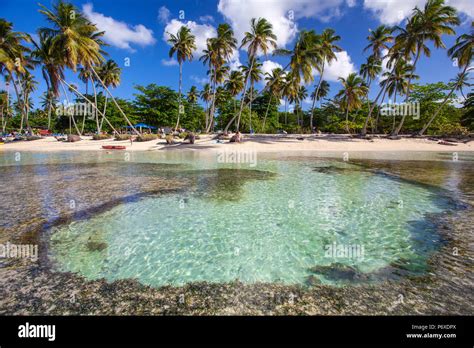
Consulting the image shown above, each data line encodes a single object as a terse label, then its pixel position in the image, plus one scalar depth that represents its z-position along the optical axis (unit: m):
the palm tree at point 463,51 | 30.88
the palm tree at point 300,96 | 65.28
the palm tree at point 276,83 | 50.06
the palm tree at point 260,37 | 30.17
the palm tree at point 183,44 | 41.12
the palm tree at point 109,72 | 46.34
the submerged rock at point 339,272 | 4.42
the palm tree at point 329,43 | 38.53
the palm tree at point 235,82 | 53.38
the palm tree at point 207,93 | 66.39
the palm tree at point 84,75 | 44.81
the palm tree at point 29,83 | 49.17
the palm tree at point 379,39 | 40.53
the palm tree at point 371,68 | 44.50
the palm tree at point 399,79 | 39.72
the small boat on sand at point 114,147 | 30.19
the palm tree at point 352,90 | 47.53
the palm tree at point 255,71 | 48.12
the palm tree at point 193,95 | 71.93
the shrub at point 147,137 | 36.48
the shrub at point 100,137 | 40.16
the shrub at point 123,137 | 38.80
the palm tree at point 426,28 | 30.38
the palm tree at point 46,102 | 69.75
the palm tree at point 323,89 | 64.50
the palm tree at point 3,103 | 58.97
